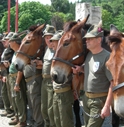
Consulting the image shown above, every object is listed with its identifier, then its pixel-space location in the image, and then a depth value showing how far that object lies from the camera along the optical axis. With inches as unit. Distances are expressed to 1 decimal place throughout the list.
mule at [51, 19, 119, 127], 166.9
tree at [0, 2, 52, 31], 1669.7
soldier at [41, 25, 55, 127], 210.4
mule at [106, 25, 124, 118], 113.4
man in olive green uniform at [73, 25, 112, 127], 153.6
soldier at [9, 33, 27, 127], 262.7
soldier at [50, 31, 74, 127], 189.0
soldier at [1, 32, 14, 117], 294.4
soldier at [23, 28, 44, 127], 240.5
